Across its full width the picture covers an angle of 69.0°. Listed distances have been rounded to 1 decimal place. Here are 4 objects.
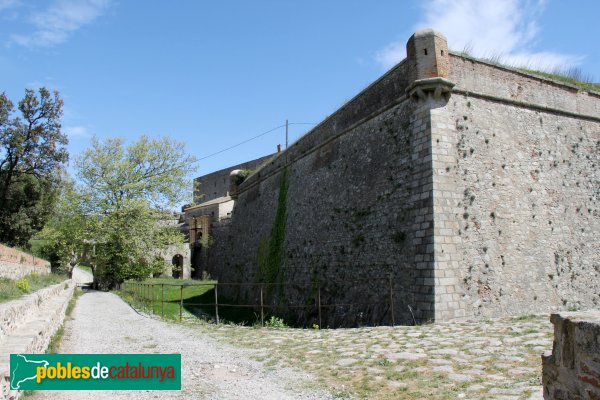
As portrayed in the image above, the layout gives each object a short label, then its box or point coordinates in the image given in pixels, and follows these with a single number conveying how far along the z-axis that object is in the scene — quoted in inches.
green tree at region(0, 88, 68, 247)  1316.4
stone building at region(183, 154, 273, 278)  1416.1
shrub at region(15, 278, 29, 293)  471.7
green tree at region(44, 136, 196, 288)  1130.7
